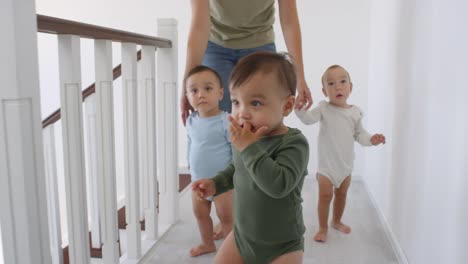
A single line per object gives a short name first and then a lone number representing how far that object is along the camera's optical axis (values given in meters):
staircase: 1.06
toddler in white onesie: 2.10
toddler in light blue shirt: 1.77
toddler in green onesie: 1.08
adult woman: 1.68
